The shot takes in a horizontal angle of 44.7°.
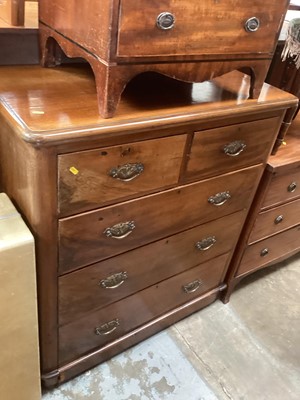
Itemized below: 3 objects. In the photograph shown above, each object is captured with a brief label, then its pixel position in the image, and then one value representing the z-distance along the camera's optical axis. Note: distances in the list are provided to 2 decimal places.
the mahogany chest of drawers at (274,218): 1.47
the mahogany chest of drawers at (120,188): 0.88
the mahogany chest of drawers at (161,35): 0.81
